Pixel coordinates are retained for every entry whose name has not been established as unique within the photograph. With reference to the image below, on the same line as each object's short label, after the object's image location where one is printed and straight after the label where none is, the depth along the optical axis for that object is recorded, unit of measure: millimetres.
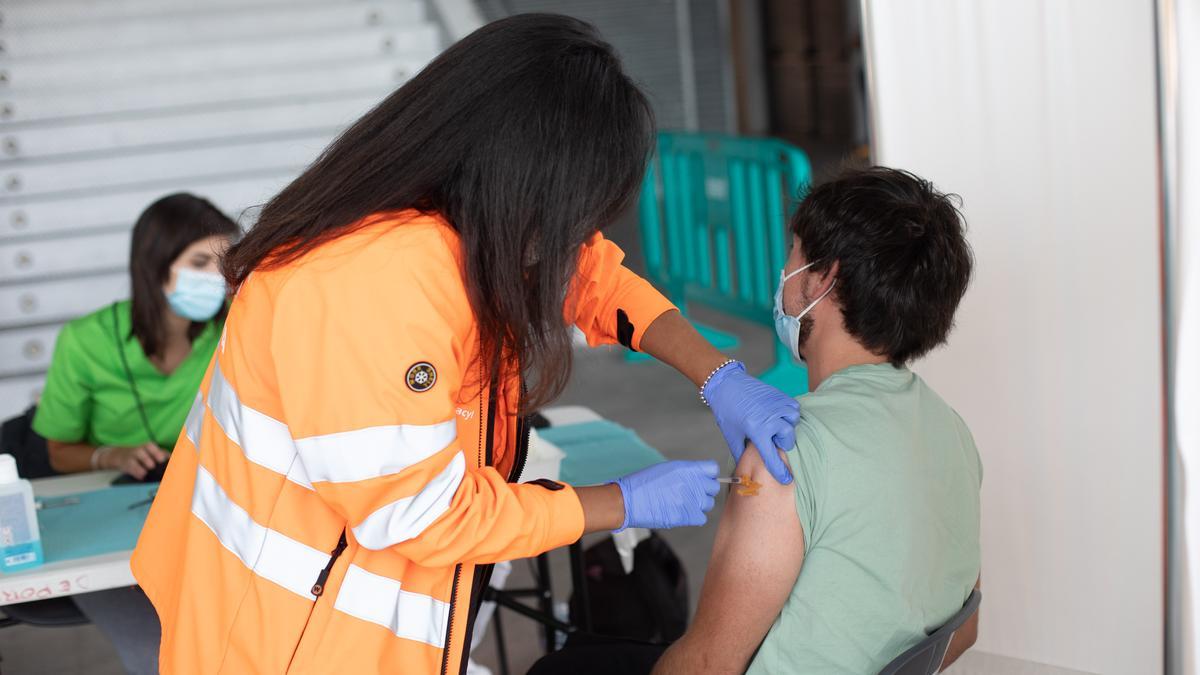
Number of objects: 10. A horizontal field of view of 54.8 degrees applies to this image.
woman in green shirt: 2518
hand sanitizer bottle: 1782
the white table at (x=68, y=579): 1800
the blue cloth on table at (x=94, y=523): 1905
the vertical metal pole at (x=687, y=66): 7715
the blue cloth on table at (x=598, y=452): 2234
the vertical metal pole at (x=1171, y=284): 1446
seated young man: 1363
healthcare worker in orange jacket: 1151
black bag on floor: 2480
